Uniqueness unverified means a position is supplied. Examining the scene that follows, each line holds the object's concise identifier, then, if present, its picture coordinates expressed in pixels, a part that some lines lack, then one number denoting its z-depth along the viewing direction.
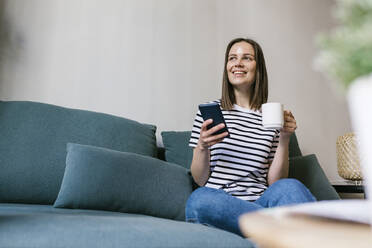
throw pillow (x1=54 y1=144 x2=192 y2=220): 1.24
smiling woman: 1.06
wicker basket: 1.91
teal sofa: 0.96
